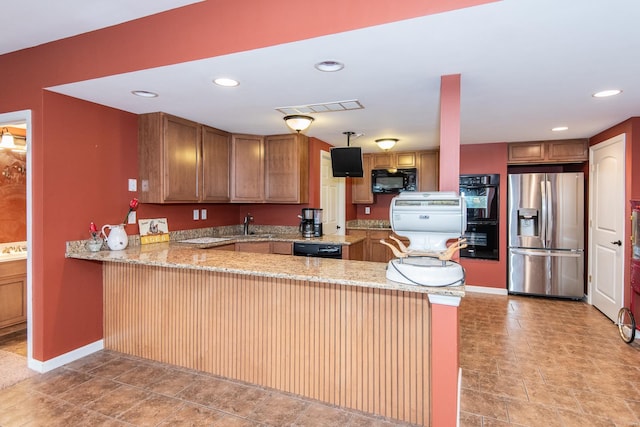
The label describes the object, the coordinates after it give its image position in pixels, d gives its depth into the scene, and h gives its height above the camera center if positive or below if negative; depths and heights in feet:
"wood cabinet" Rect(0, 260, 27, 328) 11.29 -2.67
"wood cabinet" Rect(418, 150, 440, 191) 18.47 +2.04
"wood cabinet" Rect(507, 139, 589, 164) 15.46 +2.57
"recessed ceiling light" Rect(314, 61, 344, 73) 6.95 +2.85
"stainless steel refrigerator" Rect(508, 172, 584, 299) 15.37 -1.11
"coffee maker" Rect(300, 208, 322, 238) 14.96 -0.53
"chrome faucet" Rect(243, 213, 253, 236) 15.94 -0.69
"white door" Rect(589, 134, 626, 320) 12.42 -0.61
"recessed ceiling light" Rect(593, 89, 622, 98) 8.82 +2.92
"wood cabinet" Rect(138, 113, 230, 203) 11.02 +1.66
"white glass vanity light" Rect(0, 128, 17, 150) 12.00 +2.37
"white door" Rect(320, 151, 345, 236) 16.76 +0.50
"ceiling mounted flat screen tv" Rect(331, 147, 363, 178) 14.16 +1.95
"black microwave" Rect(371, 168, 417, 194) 19.03 +1.56
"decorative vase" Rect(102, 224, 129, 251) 9.91 -0.77
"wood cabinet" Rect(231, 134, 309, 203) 14.44 +1.69
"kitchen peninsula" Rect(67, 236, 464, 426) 6.87 -2.62
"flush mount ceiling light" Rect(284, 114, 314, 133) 11.07 +2.75
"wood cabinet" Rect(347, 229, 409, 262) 18.69 -1.85
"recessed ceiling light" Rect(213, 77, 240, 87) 7.91 +2.91
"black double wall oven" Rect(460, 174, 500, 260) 16.47 -0.23
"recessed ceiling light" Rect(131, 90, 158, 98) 8.87 +2.96
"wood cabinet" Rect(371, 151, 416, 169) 19.08 +2.69
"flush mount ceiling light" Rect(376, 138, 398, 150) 15.01 +2.84
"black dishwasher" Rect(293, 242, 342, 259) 13.25 -1.52
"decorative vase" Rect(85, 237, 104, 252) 9.63 -0.93
